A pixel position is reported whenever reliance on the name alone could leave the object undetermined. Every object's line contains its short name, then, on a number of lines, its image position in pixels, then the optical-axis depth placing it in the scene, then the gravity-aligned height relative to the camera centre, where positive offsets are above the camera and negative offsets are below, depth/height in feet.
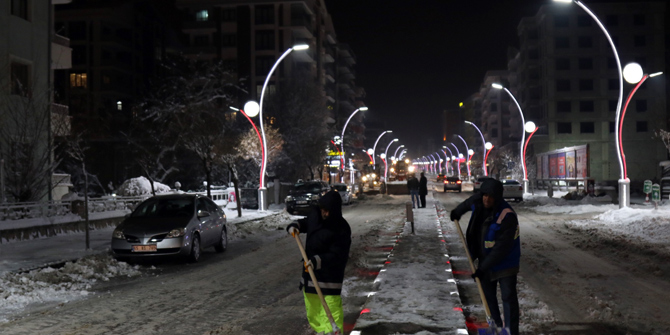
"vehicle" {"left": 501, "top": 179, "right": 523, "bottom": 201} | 132.05 -3.81
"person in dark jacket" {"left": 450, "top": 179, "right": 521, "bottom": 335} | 19.17 -2.23
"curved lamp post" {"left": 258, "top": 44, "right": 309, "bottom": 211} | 102.99 -2.58
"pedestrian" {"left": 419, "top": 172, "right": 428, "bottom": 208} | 101.86 -2.27
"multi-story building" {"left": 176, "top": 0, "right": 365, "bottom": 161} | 257.14 +57.48
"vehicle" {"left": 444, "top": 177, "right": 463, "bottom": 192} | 203.21 -3.38
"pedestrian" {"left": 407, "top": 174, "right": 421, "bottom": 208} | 100.73 -1.89
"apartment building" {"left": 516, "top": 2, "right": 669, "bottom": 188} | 262.26 +36.45
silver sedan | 43.80 -3.62
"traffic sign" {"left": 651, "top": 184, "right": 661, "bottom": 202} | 85.45 -2.90
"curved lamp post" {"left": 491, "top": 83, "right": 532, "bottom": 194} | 157.87 -1.96
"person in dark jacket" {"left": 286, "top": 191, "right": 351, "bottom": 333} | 19.72 -2.45
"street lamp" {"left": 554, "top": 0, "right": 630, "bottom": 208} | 85.15 -1.26
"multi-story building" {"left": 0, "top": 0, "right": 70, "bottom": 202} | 69.67 +9.87
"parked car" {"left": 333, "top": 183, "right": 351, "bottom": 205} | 128.67 -3.39
